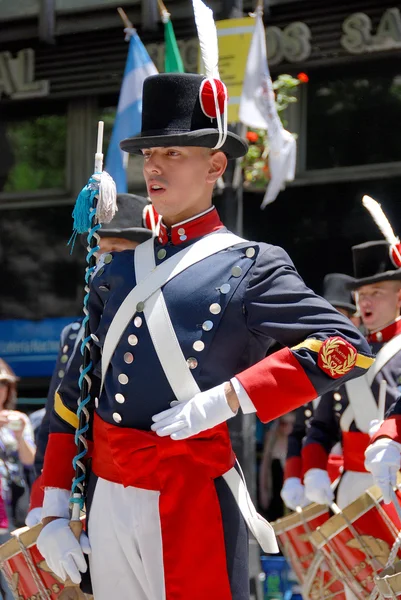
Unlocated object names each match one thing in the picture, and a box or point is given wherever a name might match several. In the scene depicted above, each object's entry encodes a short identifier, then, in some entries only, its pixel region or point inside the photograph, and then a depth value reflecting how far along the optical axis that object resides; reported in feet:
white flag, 55.26
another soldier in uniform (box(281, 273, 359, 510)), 43.65
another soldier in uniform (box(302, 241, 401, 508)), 37.83
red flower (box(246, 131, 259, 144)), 62.85
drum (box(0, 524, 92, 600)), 26.22
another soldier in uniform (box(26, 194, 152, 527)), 35.14
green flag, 57.57
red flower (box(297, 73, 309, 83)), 67.92
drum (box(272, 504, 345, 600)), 35.27
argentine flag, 58.80
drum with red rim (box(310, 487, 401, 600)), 32.58
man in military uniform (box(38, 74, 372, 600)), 22.09
